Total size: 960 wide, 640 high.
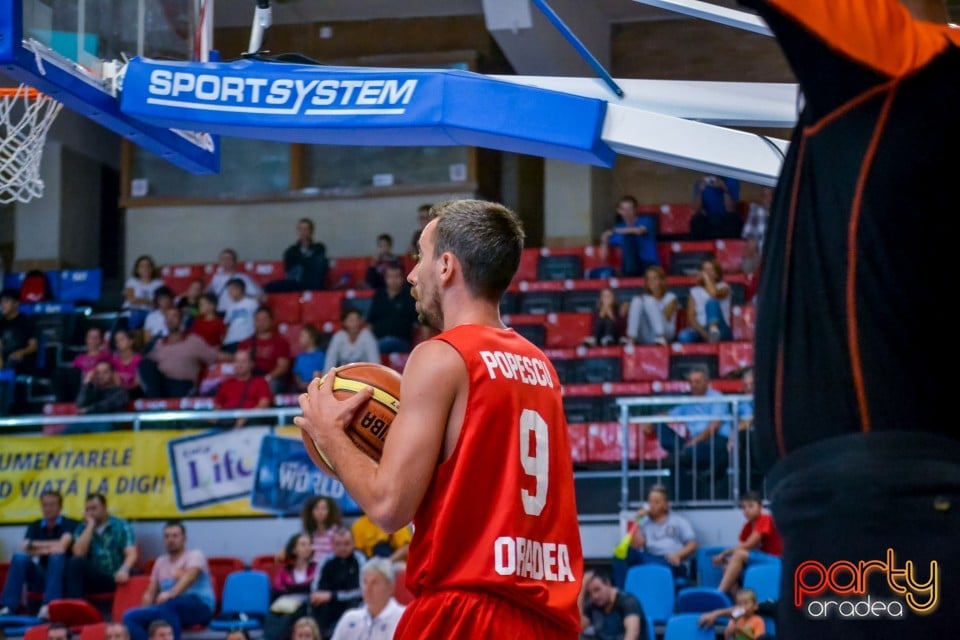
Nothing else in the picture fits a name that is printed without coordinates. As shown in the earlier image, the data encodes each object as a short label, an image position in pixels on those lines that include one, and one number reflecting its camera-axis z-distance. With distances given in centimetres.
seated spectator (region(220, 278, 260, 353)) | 1577
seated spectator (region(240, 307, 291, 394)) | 1484
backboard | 569
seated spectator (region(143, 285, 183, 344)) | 1598
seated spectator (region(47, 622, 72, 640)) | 1108
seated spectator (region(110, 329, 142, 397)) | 1508
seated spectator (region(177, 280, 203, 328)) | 1633
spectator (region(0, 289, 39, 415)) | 1619
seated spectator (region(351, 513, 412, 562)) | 1147
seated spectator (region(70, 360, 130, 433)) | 1448
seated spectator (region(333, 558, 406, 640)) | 1005
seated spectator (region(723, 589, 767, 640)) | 945
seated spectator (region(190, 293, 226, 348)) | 1588
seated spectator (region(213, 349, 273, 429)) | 1409
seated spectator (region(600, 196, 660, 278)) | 1588
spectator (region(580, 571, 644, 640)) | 992
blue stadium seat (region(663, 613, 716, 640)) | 993
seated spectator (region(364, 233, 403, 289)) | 1603
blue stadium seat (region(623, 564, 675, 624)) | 1076
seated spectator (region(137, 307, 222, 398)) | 1502
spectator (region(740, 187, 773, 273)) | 1550
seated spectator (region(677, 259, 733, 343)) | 1433
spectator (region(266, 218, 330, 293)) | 1686
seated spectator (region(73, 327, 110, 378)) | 1538
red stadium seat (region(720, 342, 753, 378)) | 1378
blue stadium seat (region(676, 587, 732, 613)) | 1032
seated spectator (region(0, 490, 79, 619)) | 1231
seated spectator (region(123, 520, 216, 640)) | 1137
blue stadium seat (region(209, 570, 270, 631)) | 1167
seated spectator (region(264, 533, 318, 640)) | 1105
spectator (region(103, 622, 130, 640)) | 1063
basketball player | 324
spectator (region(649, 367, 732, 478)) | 1212
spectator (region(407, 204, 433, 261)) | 1604
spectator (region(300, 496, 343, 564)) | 1173
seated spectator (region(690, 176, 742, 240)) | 1642
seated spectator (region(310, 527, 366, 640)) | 1113
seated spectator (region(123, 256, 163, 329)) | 1670
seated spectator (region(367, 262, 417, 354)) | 1488
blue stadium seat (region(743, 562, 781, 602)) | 1002
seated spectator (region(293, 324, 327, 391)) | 1480
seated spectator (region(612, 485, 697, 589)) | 1127
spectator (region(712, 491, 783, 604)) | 1059
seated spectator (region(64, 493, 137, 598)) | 1229
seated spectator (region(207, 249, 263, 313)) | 1656
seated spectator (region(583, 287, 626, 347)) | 1450
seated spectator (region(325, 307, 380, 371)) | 1425
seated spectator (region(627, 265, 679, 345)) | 1440
